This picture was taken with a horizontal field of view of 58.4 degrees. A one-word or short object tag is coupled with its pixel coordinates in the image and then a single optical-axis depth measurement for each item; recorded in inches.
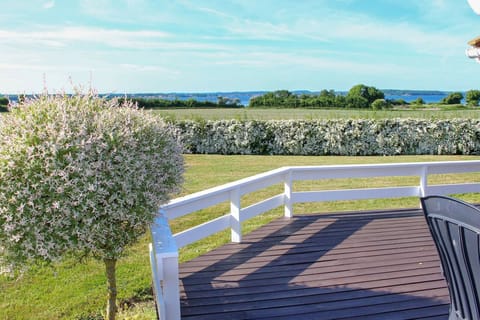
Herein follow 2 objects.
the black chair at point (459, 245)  73.6
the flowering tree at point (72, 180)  91.7
